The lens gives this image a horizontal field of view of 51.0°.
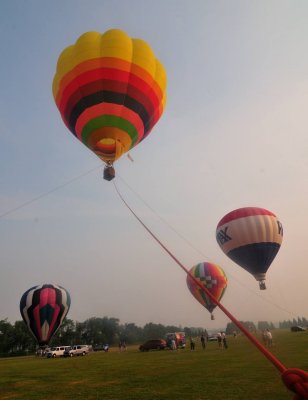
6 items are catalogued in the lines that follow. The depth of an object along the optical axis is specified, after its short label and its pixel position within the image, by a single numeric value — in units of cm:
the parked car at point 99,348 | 5069
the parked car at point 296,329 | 5291
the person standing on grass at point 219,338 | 2537
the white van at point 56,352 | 3706
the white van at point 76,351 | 3637
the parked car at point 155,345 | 3092
